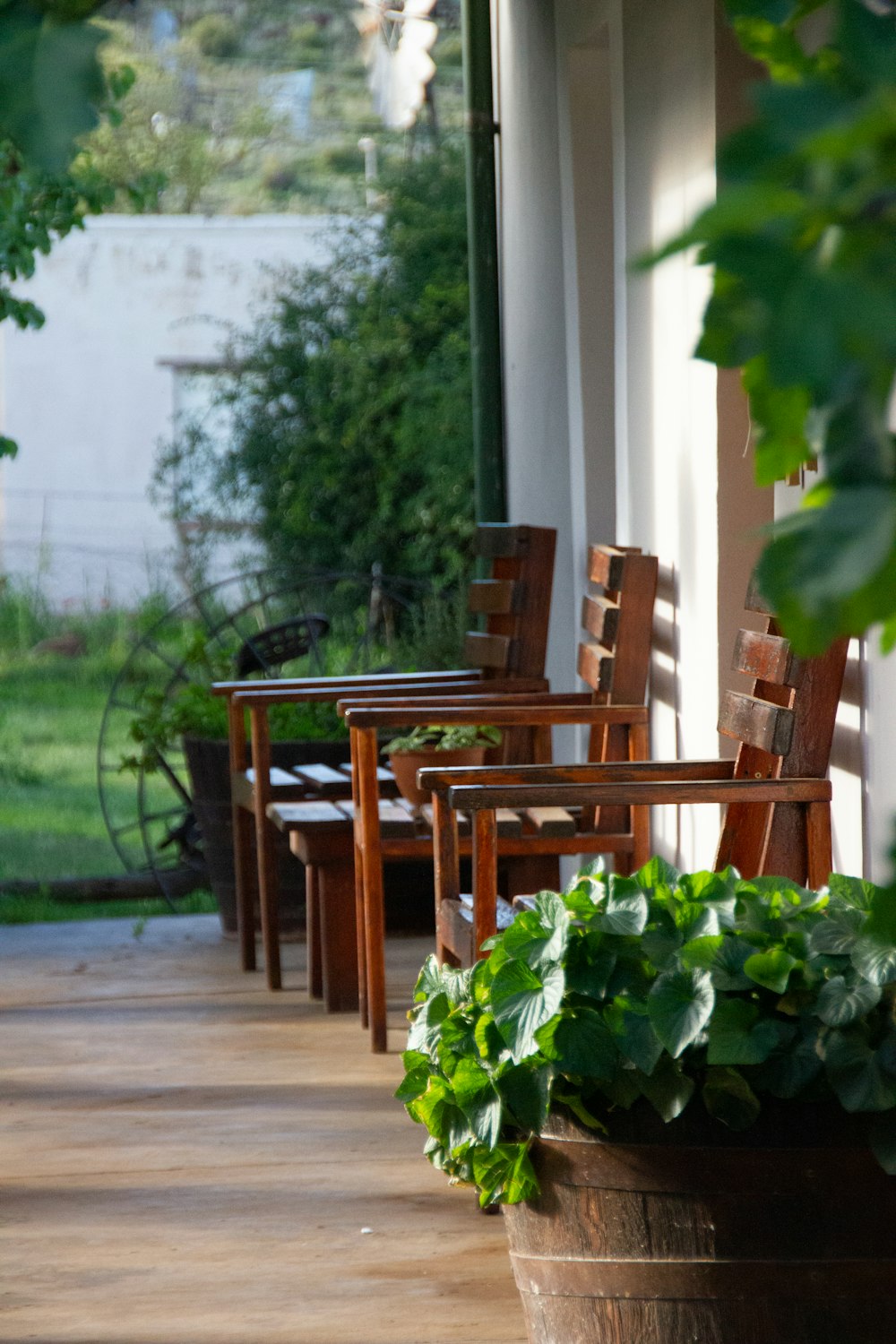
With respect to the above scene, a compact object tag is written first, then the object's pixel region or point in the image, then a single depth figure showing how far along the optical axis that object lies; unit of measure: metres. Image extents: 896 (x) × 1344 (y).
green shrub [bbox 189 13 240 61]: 45.25
